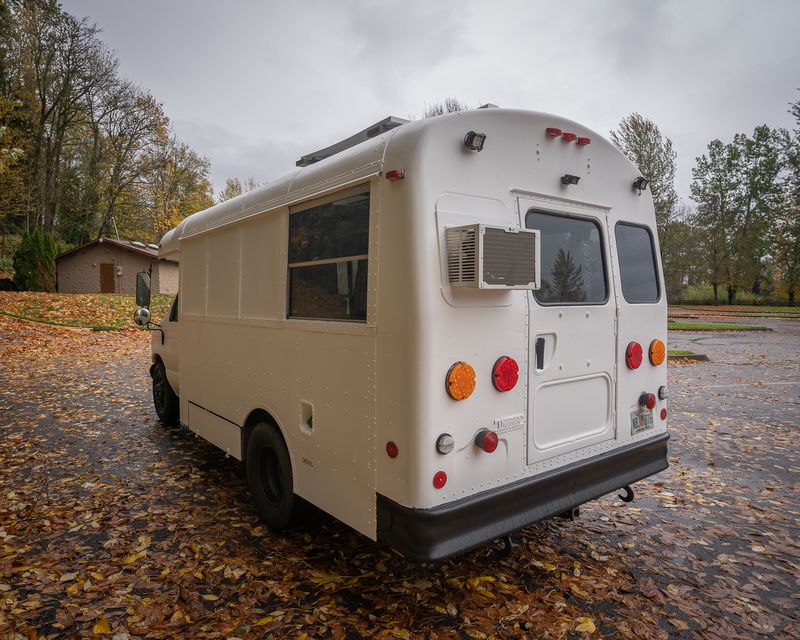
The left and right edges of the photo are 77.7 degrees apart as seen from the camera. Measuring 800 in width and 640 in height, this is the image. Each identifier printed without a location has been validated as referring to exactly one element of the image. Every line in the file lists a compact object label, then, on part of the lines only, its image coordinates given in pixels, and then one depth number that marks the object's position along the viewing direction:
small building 29.03
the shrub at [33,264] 24.44
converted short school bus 2.56
